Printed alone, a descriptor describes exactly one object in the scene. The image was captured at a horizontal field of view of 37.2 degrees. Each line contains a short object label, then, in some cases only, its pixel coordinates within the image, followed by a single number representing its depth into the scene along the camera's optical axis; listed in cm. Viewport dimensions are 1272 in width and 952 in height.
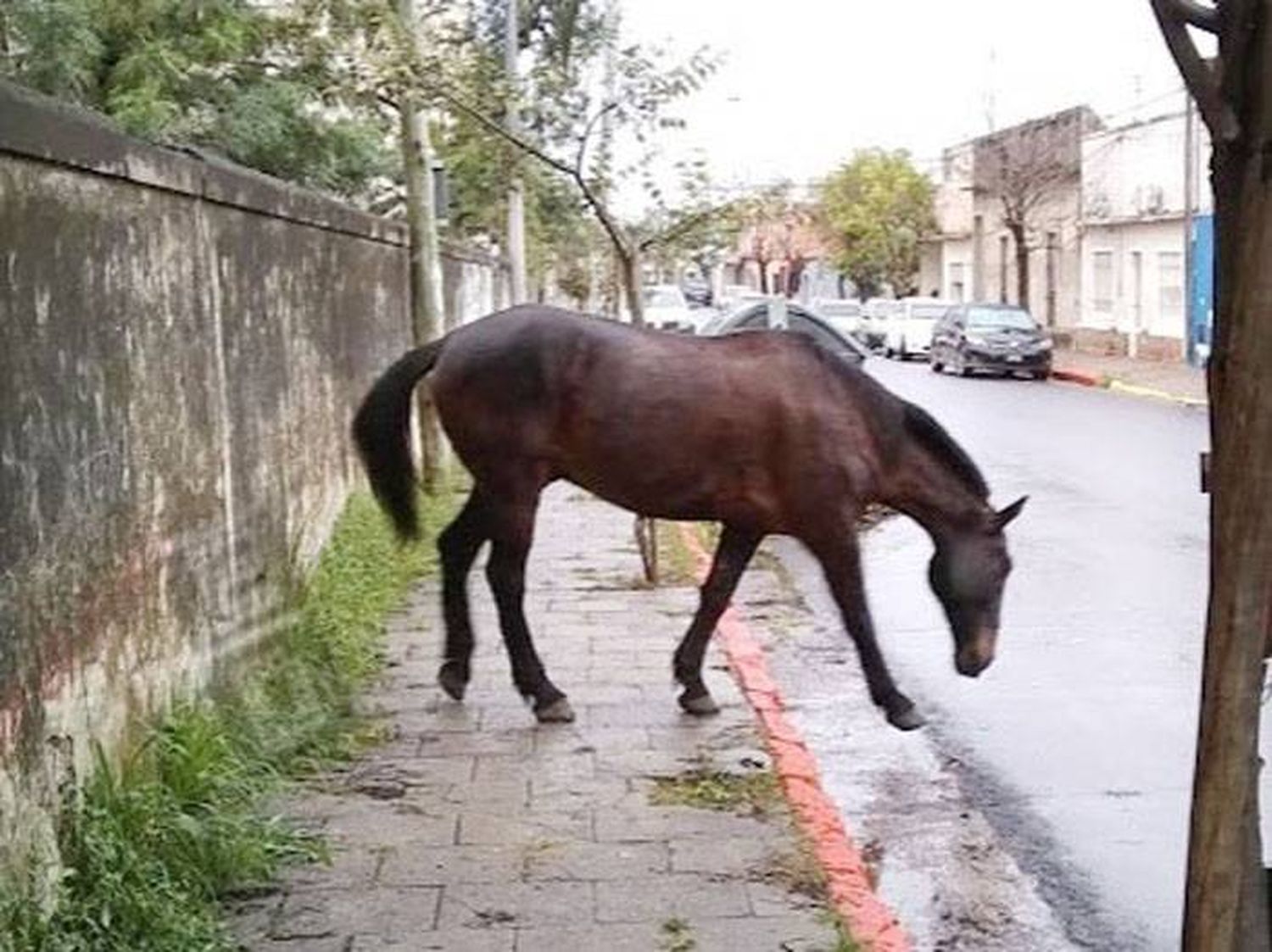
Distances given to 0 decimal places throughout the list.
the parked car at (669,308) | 4166
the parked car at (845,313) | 4969
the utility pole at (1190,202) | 3441
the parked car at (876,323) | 4894
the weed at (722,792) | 633
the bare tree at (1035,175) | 4641
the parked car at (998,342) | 3828
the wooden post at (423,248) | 1477
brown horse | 733
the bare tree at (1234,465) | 261
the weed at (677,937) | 493
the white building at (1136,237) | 3850
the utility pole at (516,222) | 2306
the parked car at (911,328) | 4725
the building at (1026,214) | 4653
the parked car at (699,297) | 5522
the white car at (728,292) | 5534
